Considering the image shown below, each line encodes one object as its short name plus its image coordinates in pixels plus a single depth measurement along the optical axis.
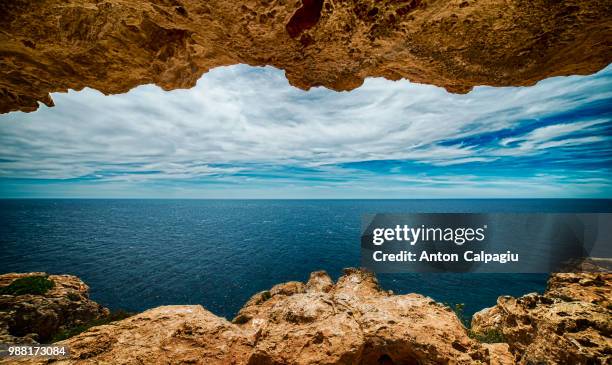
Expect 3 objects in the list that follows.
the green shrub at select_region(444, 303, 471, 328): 14.82
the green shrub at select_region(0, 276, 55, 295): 15.93
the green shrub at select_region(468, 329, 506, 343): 13.73
